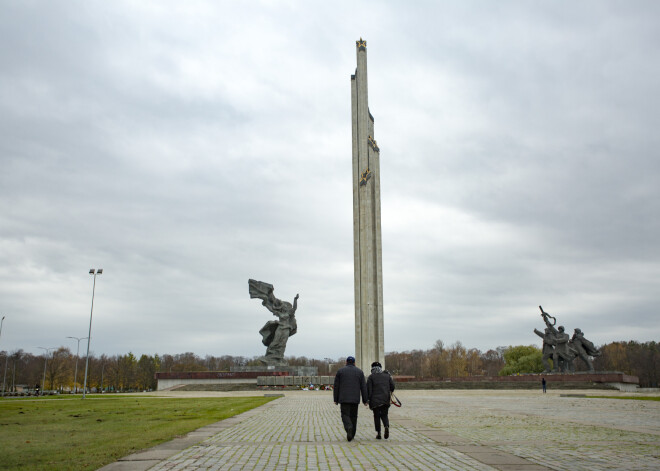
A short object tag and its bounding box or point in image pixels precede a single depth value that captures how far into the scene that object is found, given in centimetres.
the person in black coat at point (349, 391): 900
